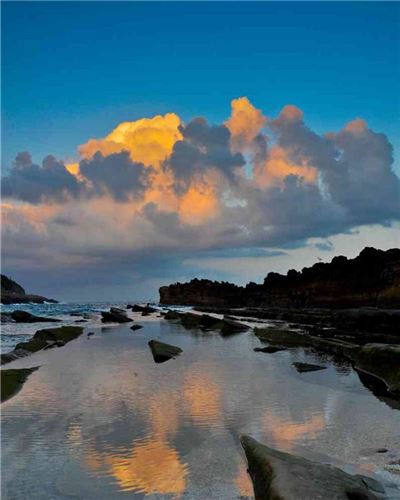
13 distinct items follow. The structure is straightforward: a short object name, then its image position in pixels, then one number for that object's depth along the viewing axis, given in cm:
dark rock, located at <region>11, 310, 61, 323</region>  4934
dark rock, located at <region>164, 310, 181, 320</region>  6181
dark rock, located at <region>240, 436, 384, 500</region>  603
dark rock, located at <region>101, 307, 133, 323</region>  5481
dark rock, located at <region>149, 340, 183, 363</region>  2174
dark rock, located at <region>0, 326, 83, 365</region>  2232
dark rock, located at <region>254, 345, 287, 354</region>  2559
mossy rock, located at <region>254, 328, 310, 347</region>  2967
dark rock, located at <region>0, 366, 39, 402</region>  1396
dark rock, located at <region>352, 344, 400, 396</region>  1589
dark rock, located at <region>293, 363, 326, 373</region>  1894
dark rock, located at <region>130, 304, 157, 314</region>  8486
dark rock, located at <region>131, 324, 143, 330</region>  4281
